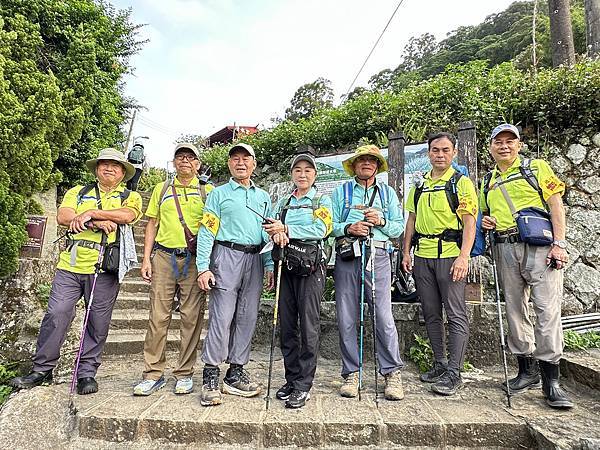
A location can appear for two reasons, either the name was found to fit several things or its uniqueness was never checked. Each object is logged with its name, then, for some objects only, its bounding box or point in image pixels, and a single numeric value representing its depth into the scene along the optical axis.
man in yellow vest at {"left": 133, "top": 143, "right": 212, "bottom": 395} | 3.57
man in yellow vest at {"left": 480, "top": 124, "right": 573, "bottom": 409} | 3.22
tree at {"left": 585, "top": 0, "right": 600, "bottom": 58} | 7.80
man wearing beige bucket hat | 3.50
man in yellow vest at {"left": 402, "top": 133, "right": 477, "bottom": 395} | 3.45
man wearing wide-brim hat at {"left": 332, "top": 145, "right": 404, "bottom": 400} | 3.42
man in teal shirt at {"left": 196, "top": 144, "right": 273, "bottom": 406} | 3.38
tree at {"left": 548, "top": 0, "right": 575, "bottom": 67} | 7.89
